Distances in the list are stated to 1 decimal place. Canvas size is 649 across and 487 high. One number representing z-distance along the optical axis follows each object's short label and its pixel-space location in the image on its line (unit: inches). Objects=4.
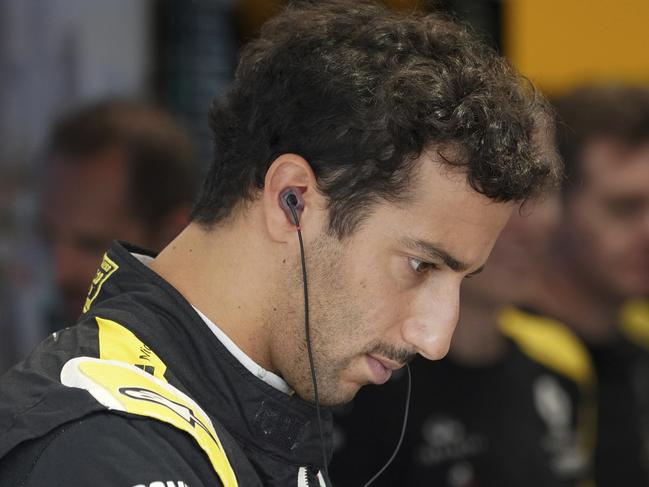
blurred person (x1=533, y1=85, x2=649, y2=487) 392.5
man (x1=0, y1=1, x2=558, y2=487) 156.3
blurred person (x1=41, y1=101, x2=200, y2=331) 303.4
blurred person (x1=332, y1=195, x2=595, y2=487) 288.4
